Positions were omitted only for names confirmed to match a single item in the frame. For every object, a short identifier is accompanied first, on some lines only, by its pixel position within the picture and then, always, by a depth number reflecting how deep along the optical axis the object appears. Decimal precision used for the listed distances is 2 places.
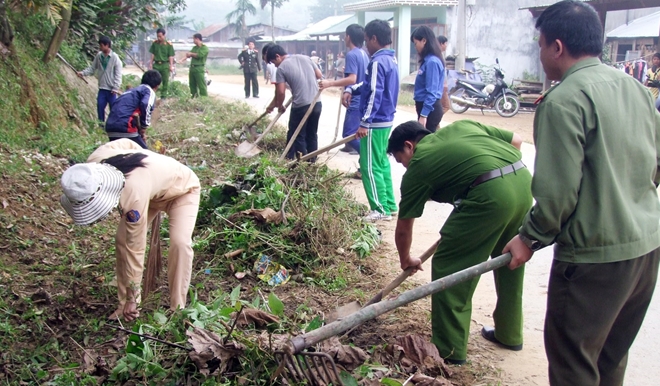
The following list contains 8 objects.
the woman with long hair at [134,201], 3.17
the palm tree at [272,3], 41.54
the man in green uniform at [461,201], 3.18
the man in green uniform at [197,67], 14.65
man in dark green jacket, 2.26
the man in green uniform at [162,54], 14.48
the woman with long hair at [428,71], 6.73
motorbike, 15.25
